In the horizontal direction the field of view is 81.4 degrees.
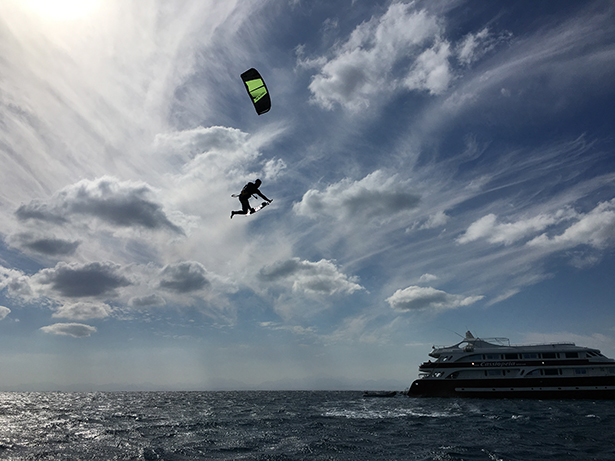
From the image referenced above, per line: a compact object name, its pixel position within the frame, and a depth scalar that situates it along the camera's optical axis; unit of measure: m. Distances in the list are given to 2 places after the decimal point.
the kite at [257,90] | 16.97
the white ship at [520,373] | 53.03
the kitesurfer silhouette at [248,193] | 16.14
